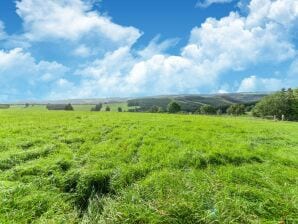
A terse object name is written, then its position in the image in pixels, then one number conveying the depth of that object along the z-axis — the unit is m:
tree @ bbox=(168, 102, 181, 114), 81.12
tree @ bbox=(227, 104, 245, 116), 86.85
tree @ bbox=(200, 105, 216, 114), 85.54
